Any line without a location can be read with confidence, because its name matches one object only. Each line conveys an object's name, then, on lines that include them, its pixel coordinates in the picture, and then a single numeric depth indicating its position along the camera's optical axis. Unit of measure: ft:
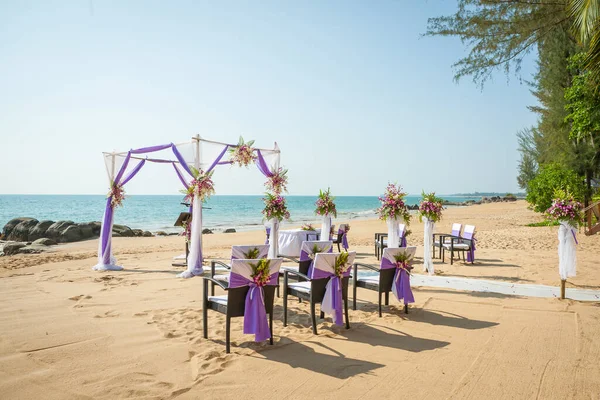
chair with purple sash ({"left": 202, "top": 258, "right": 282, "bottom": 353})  13.32
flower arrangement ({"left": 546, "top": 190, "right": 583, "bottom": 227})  20.43
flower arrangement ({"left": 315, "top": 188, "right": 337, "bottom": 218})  31.76
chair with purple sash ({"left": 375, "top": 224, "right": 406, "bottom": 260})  33.37
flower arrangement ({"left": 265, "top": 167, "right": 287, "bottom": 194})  31.73
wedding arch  28.43
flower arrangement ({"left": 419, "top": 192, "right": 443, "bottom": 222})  27.50
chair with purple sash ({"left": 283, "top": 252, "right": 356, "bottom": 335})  15.30
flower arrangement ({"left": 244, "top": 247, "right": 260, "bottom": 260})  18.51
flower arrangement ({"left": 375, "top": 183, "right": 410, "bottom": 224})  26.76
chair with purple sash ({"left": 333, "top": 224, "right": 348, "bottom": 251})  38.57
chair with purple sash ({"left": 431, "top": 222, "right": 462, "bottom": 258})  34.17
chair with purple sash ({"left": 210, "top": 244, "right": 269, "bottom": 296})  18.52
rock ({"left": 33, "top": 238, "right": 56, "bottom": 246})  55.31
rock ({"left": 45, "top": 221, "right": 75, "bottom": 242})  65.26
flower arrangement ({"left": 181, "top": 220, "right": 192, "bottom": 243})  33.00
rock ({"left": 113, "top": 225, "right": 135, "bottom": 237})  70.18
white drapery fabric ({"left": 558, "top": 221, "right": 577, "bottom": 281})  20.56
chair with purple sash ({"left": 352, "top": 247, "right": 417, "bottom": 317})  17.46
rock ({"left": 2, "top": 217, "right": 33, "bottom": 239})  71.58
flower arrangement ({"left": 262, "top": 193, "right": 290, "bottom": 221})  29.25
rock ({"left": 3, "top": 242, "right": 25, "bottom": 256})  46.85
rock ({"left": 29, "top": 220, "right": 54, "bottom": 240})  67.62
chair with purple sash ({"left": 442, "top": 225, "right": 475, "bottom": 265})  31.98
